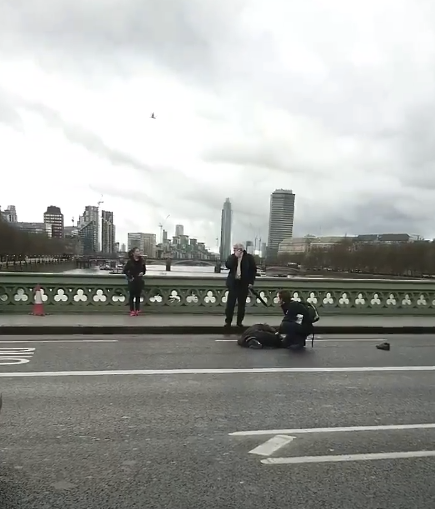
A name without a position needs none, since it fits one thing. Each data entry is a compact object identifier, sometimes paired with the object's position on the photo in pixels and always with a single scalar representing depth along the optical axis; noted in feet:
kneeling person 34.83
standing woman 46.60
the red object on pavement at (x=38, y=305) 45.75
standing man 42.24
